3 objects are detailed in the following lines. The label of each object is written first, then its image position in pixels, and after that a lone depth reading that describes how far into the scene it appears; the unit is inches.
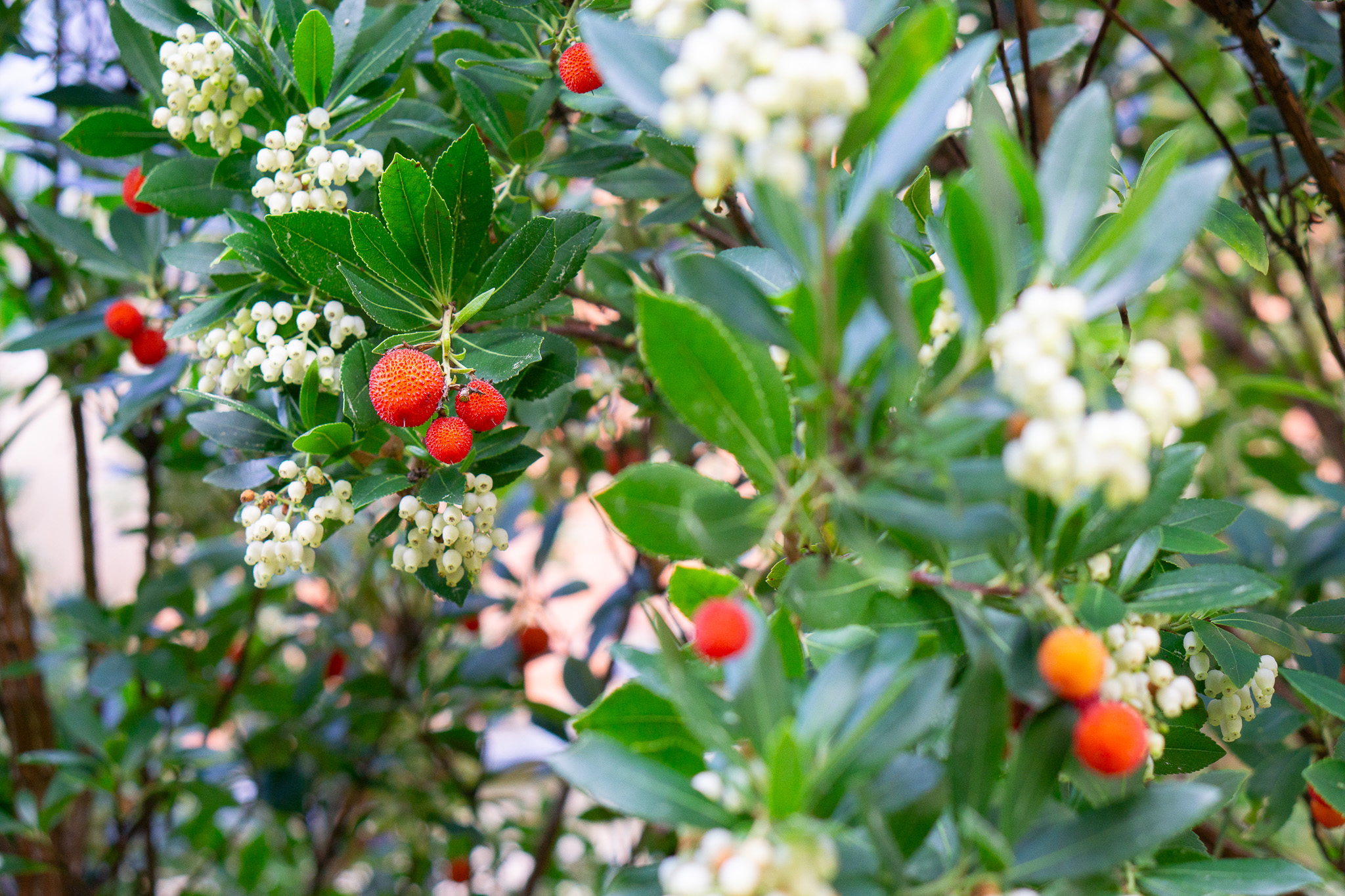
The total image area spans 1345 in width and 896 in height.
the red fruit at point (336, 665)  74.2
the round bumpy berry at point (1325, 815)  39.1
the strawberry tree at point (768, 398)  16.8
